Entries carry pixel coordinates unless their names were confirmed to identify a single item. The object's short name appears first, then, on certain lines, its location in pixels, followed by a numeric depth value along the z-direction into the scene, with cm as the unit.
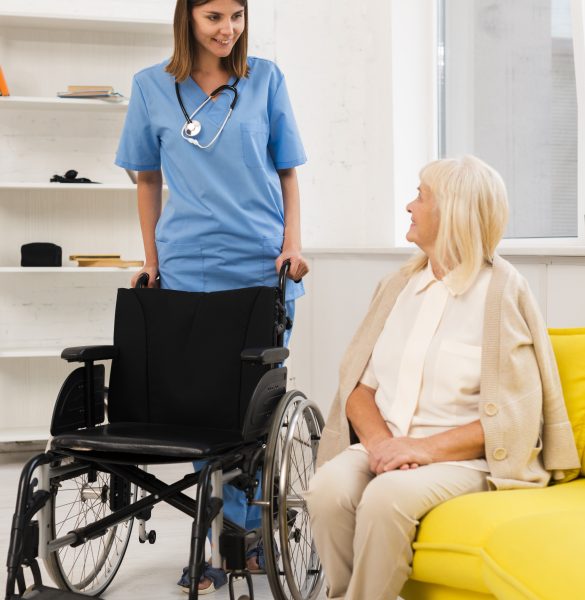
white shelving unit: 388
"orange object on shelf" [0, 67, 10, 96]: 362
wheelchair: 177
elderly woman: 156
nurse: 225
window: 288
